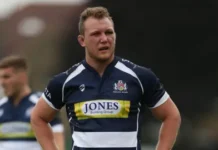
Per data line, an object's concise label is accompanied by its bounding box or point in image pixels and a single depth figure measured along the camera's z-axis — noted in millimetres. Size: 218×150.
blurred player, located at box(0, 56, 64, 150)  20687
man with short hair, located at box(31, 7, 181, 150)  15703
